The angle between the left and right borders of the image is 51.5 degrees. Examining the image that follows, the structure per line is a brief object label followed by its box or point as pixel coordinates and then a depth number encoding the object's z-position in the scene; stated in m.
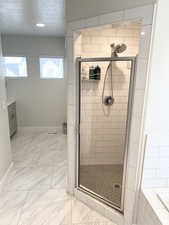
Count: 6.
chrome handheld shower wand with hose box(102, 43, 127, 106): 2.55
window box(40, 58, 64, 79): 4.65
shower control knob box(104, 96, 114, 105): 2.82
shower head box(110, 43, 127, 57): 2.53
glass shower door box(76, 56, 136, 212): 2.50
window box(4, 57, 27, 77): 4.52
